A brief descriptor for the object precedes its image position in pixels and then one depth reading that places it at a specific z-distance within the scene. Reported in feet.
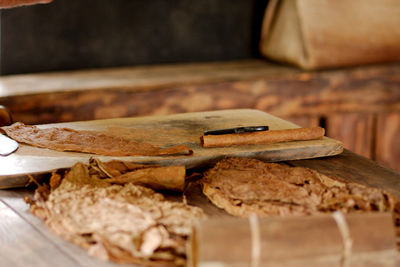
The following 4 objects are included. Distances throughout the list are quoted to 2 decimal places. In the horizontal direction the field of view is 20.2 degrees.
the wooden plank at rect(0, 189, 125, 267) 3.70
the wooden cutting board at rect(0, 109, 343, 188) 4.29
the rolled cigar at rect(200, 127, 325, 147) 4.50
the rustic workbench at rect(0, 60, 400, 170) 6.36
